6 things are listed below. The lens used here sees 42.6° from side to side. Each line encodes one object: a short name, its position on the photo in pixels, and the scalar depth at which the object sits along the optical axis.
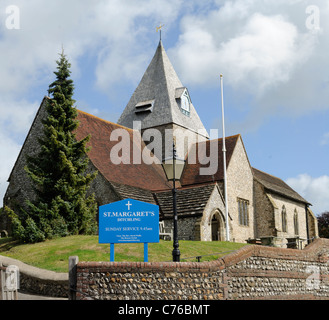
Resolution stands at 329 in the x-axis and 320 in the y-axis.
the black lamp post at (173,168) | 13.53
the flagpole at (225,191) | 25.27
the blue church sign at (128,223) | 13.24
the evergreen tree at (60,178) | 19.78
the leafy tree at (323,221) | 50.68
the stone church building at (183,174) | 23.78
